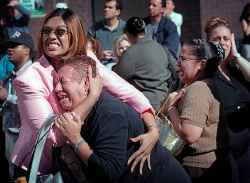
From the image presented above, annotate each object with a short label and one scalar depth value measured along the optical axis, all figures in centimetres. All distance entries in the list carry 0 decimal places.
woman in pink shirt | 346
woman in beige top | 421
